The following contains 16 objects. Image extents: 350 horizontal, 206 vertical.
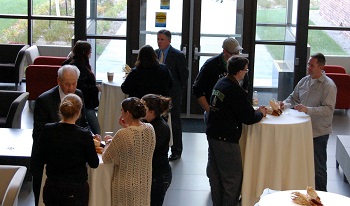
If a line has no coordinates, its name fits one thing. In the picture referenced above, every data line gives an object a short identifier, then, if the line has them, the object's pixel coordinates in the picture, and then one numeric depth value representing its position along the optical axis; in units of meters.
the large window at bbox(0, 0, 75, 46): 16.81
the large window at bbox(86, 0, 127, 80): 14.39
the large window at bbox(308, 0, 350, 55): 16.43
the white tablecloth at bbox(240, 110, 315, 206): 8.55
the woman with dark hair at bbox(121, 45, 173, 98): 9.49
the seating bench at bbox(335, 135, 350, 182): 9.95
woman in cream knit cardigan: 6.77
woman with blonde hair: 6.46
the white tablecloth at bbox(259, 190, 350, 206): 6.23
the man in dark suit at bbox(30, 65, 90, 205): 7.43
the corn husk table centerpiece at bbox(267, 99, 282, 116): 9.01
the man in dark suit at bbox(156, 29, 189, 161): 10.82
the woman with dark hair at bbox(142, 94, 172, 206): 7.17
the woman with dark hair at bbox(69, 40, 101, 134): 9.27
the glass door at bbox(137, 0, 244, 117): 14.18
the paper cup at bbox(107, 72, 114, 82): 11.36
